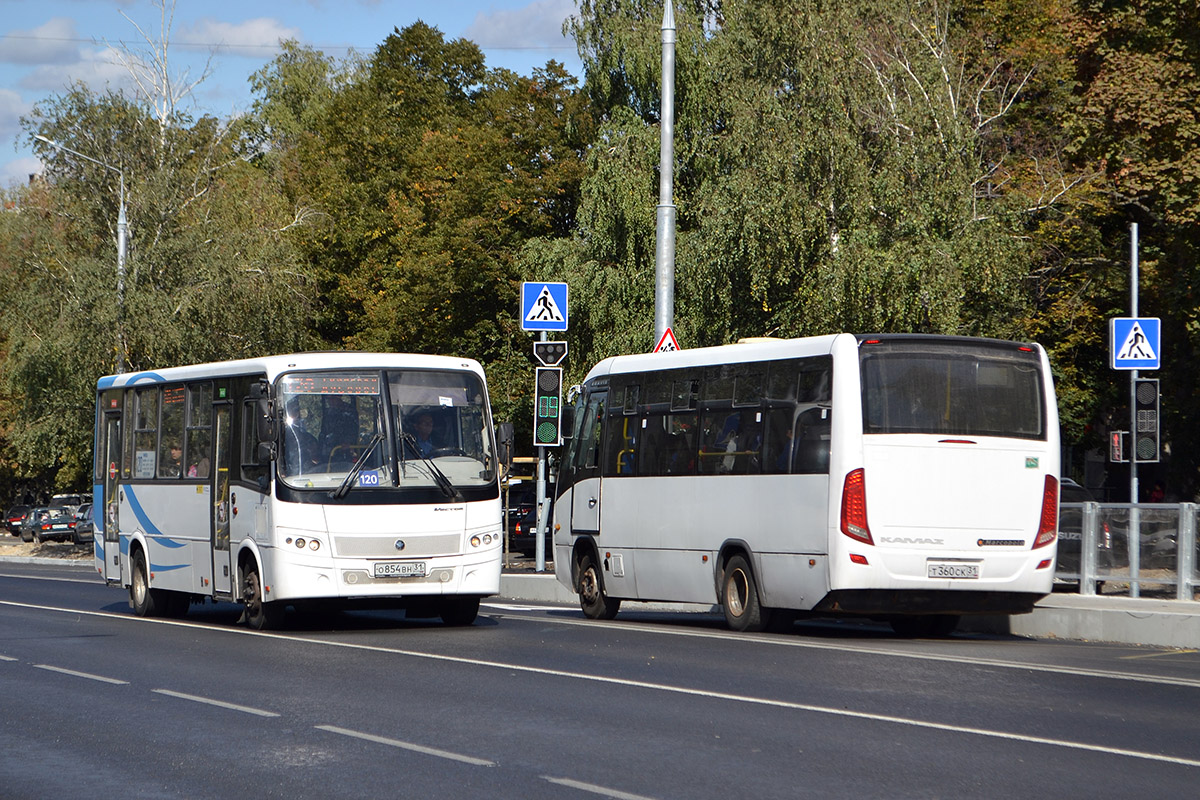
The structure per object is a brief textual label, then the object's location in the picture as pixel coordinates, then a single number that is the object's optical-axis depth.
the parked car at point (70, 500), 70.44
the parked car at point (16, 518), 79.00
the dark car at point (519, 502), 48.25
